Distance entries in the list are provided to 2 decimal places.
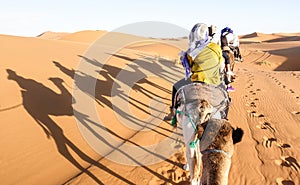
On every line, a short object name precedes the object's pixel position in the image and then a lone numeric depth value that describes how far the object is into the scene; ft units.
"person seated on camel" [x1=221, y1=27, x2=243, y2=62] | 31.19
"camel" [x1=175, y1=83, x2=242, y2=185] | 8.18
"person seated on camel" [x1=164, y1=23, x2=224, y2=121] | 12.48
